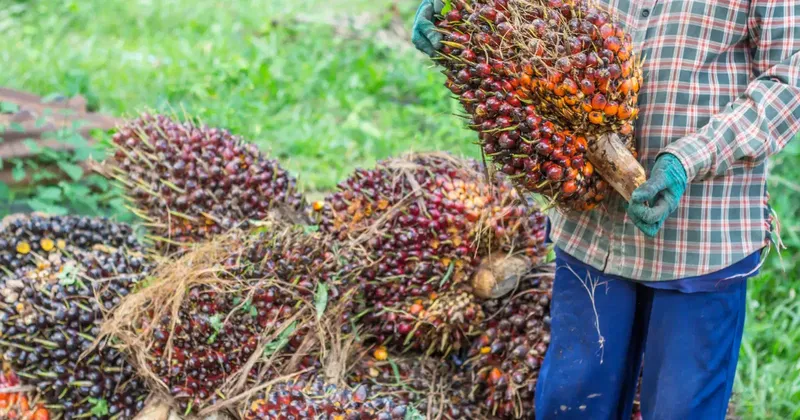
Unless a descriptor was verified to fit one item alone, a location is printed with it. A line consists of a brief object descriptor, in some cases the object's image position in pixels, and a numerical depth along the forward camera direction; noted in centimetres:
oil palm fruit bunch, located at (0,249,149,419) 240
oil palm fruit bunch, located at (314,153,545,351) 249
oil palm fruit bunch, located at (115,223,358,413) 231
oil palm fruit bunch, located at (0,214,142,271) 271
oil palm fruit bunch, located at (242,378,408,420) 218
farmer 170
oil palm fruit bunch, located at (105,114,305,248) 272
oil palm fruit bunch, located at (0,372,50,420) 241
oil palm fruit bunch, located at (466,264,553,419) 235
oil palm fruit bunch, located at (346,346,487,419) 239
